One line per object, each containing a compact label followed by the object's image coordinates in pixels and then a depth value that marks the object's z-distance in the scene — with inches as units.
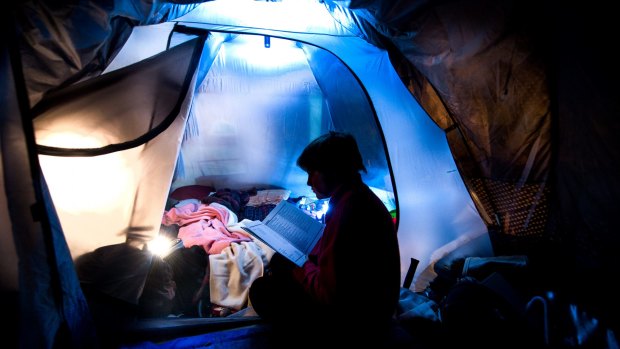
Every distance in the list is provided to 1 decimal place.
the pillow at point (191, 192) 99.9
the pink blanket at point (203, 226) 68.2
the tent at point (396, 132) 30.2
